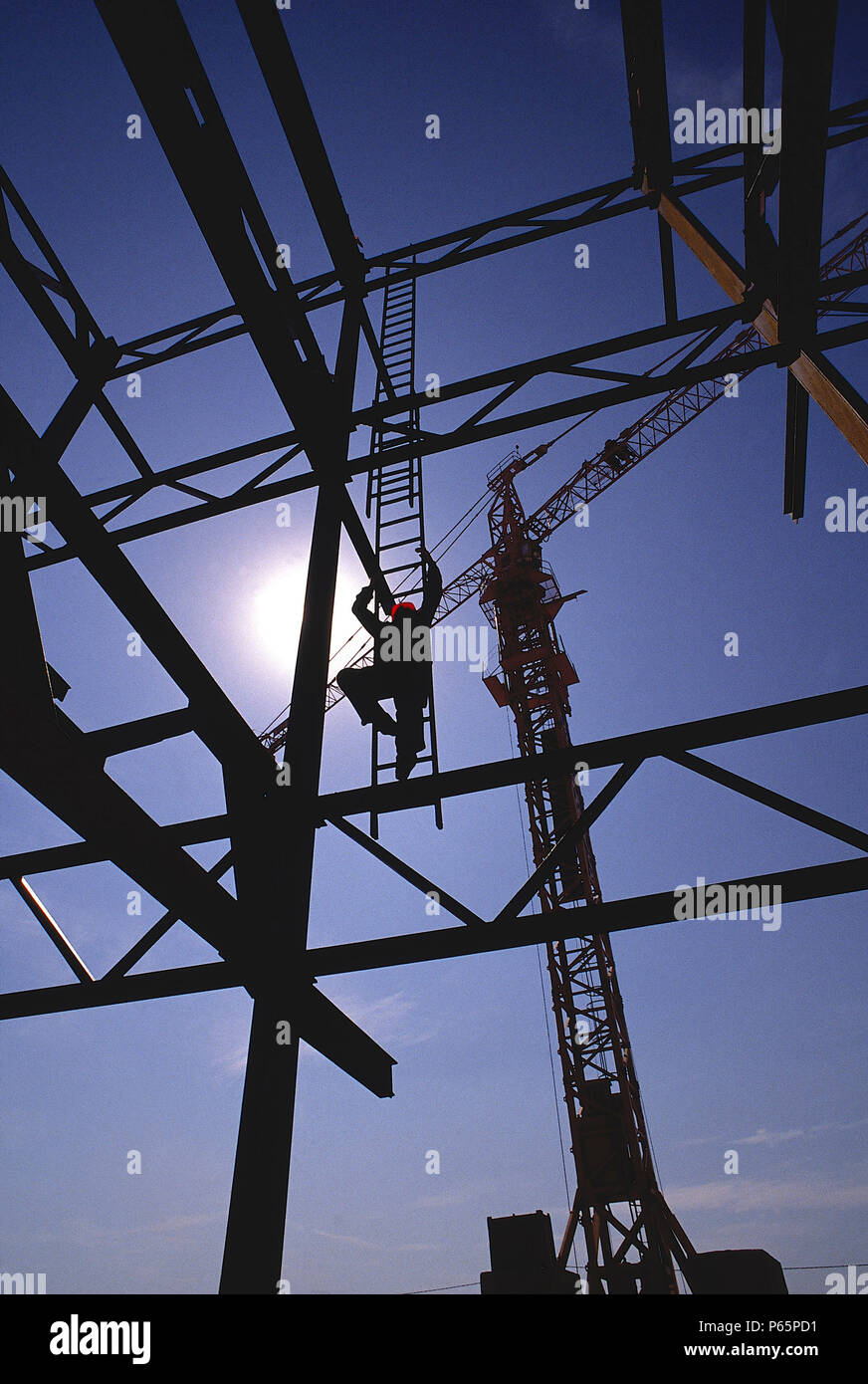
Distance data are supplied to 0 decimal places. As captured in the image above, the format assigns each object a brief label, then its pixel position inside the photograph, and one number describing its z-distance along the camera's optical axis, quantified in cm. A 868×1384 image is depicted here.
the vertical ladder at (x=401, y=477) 512
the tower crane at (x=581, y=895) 1970
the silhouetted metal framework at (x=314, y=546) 324
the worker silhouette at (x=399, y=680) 496
